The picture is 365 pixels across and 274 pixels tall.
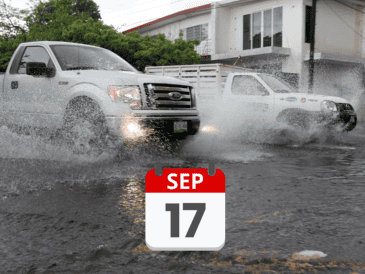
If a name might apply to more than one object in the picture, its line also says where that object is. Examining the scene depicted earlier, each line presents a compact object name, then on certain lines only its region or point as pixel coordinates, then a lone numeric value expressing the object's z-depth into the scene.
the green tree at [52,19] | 20.08
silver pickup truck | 6.67
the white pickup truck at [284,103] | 10.09
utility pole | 18.73
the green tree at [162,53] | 19.72
